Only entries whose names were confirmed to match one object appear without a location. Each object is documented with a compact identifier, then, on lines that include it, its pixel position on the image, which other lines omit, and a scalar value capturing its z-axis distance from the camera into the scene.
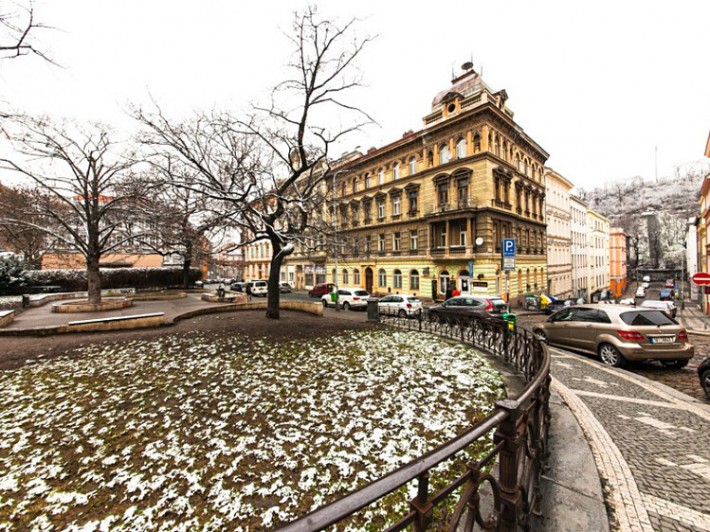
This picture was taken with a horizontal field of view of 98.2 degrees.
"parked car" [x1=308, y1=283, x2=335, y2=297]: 29.03
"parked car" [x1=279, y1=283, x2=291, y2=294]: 36.80
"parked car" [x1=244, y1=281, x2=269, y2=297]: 33.62
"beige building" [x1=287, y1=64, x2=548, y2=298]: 24.02
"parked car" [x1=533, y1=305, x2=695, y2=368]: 7.64
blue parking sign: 14.91
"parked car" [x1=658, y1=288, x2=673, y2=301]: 35.66
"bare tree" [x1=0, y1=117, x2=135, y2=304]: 14.38
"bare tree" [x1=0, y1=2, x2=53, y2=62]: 6.85
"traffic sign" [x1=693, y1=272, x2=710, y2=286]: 15.16
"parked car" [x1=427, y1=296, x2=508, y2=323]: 15.80
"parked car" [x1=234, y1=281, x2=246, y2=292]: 40.24
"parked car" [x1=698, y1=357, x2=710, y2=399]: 5.68
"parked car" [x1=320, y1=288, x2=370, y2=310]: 22.32
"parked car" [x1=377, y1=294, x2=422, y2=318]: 18.34
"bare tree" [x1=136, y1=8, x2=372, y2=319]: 10.77
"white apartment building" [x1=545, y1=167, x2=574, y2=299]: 34.81
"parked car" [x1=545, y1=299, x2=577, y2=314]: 22.01
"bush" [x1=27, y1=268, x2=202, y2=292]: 29.33
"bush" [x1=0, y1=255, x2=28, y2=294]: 24.03
